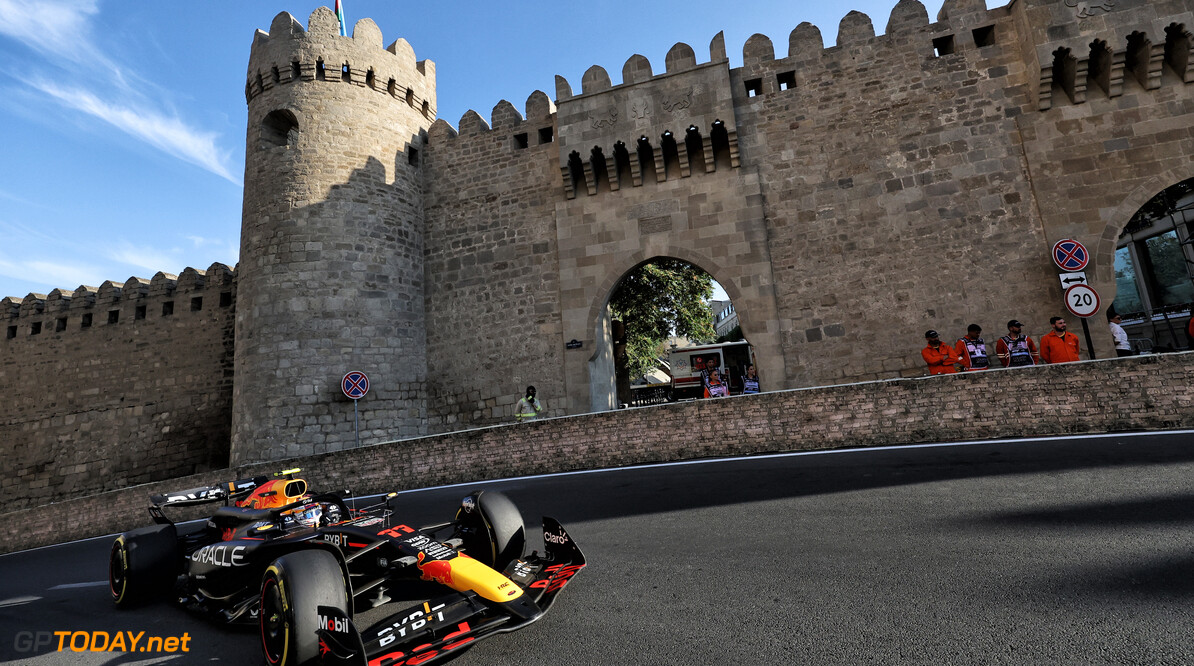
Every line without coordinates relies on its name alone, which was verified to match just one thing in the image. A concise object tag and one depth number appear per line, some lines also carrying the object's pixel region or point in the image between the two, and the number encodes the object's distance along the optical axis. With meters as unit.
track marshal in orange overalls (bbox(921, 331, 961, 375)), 8.59
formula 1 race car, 2.32
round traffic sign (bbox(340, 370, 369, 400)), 11.82
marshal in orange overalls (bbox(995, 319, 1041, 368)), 8.41
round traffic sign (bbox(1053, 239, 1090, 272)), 9.05
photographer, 10.12
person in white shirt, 8.93
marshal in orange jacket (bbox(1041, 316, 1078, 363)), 8.10
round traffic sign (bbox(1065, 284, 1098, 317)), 8.05
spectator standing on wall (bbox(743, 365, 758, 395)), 11.95
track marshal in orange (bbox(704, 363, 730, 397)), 13.07
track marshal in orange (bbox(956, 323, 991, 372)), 9.05
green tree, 19.78
